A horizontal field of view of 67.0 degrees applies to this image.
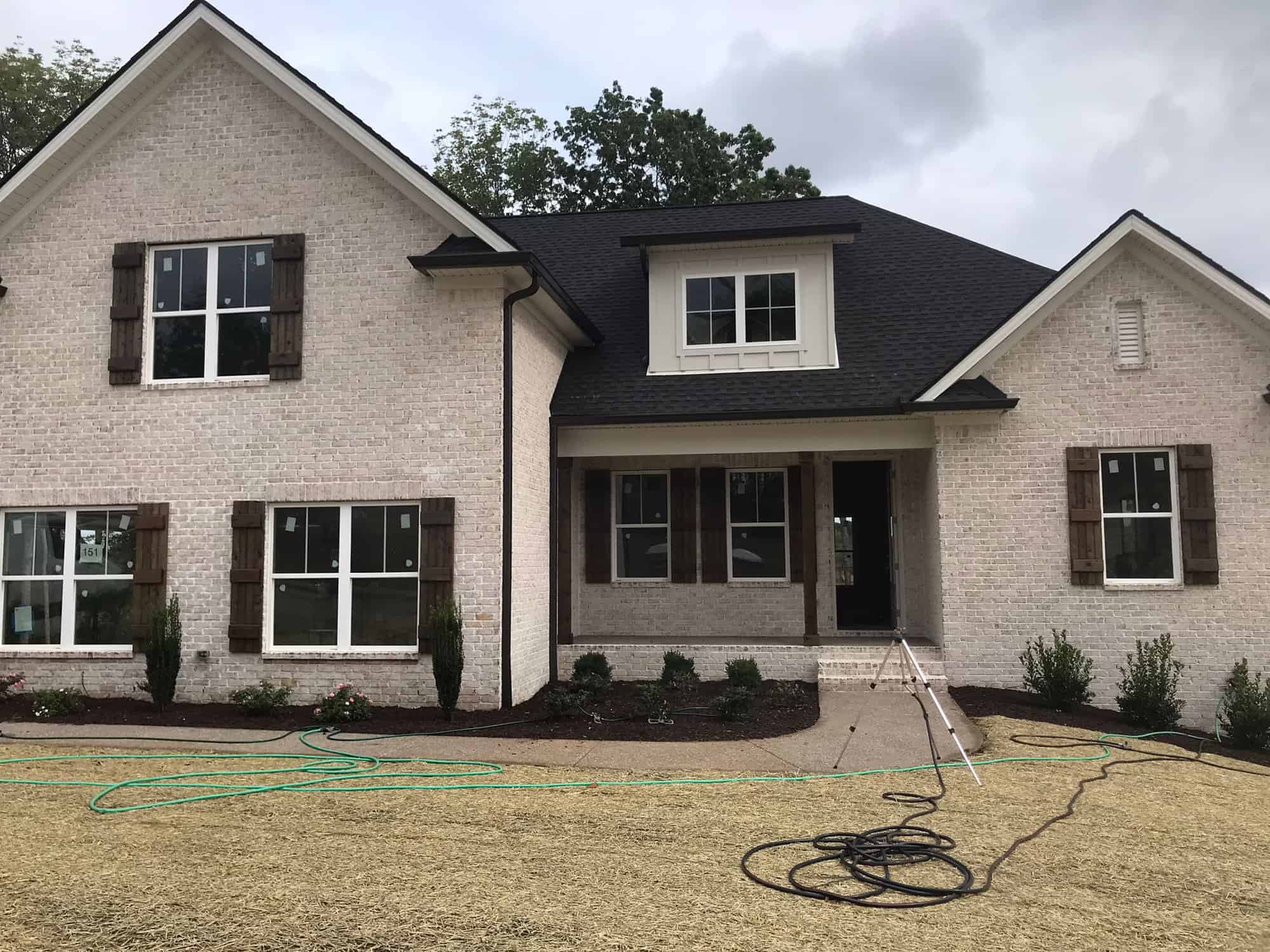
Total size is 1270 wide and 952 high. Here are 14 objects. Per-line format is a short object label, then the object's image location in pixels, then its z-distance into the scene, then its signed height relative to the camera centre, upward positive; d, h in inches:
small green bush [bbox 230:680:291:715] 407.2 -61.7
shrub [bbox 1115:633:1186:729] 398.3 -59.0
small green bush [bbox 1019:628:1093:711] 416.2 -54.8
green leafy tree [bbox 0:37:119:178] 1135.0 +556.4
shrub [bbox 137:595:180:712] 406.6 -44.8
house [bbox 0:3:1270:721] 423.5 +59.2
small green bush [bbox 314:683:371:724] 394.9 -63.9
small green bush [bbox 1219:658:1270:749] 377.1 -66.7
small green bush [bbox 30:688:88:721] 402.9 -63.0
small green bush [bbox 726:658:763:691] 456.8 -58.8
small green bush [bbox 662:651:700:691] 470.3 -59.3
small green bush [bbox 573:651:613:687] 477.1 -57.4
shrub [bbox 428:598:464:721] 389.4 -42.9
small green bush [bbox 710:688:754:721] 389.1 -62.7
